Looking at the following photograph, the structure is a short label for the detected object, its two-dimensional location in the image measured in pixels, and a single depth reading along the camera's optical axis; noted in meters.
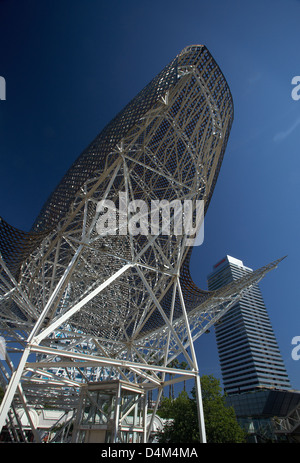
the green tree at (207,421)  20.50
